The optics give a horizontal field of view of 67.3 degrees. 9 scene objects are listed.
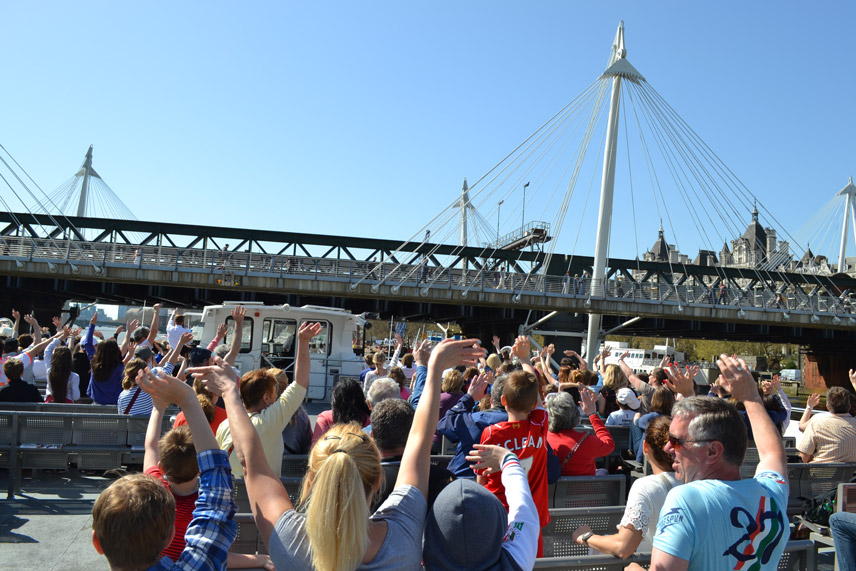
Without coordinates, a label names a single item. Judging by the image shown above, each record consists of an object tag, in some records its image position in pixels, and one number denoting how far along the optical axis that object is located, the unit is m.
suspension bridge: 35.50
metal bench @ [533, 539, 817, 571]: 3.13
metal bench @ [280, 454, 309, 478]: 5.54
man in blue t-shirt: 2.45
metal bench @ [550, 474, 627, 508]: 5.34
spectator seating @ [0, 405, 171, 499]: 6.69
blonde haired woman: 2.06
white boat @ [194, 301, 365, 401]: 14.98
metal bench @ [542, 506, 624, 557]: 4.02
